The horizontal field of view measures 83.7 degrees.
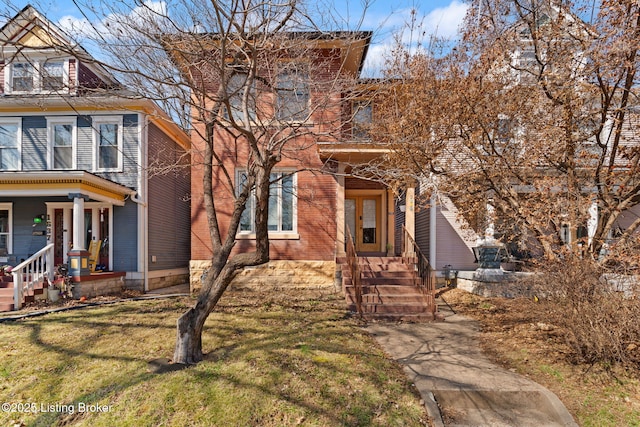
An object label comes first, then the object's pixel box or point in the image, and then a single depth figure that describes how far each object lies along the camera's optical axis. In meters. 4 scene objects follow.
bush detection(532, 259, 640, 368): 4.53
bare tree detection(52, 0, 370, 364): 4.93
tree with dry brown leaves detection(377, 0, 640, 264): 5.74
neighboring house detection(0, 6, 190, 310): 11.22
